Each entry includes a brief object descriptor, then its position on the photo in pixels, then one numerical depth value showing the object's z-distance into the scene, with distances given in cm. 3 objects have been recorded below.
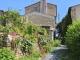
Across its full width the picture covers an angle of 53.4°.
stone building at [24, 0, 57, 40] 1096
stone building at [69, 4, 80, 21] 1048
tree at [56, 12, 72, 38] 1107
